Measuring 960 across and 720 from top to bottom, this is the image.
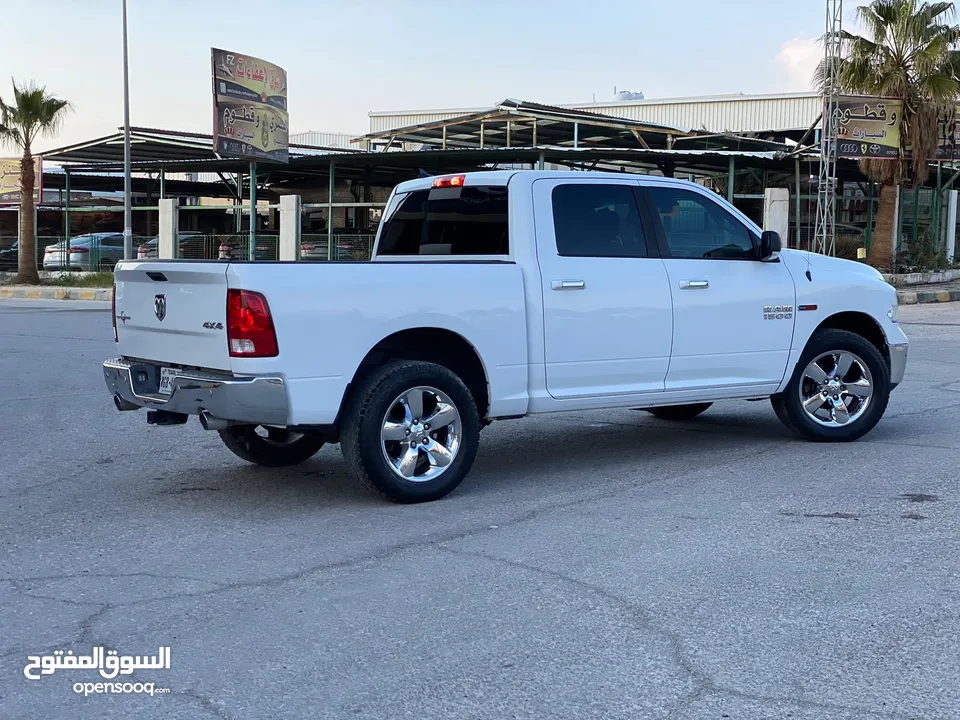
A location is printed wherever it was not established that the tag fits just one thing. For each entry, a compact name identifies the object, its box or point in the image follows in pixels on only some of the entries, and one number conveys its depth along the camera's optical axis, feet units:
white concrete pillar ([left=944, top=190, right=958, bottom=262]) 118.11
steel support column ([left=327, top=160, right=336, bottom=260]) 100.91
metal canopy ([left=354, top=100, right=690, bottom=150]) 96.27
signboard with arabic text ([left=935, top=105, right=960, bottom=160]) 97.45
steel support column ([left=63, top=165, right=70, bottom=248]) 117.91
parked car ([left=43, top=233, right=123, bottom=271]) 118.42
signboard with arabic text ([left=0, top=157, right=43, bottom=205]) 148.56
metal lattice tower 88.43
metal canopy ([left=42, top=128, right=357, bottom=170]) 105.60
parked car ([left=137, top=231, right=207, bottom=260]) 109.29
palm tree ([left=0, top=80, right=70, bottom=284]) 106.52
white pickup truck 20.17
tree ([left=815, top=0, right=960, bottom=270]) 90.02
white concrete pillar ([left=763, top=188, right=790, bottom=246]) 93.04
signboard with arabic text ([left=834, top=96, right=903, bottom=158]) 90.43
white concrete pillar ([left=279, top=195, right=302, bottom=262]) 103.55
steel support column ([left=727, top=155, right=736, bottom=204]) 92.32
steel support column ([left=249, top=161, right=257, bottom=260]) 101.55
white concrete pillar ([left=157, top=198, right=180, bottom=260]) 110.52
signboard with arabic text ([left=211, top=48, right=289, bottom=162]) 98.94
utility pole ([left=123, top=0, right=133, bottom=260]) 97.50
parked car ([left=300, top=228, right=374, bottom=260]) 102.24
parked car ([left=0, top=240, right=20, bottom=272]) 132.46
